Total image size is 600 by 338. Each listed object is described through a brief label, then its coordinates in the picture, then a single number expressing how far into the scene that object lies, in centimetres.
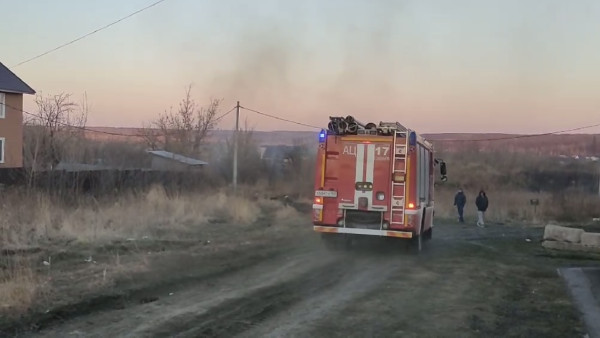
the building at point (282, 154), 5234
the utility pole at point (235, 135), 3401
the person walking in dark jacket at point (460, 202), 2770
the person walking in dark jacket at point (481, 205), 2584
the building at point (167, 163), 3454
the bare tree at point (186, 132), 6525
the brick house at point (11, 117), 3969
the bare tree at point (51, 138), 2478
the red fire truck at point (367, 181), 1364
